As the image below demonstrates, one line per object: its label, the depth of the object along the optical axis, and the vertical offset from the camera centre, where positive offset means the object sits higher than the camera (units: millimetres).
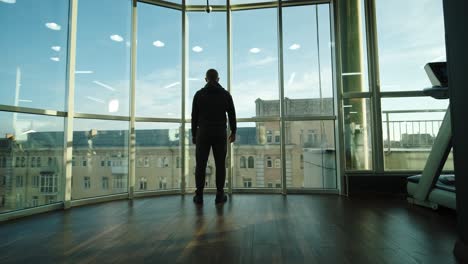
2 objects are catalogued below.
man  3025 +250
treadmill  2539 -124
